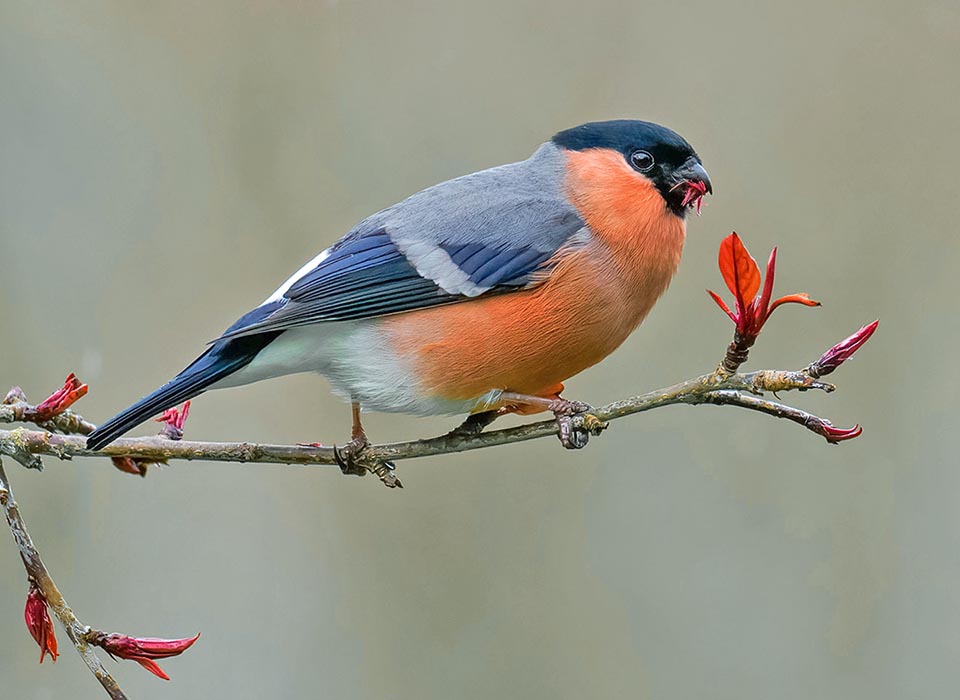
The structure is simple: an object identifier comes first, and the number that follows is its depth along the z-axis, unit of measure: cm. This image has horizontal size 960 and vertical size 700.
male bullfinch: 582
